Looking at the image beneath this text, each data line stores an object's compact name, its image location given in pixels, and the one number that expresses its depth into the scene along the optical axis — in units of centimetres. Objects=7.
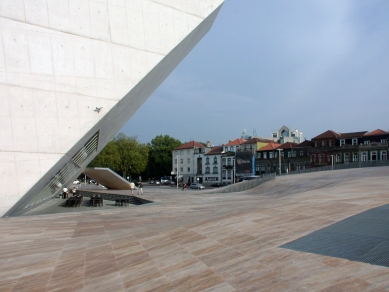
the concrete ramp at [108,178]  3809
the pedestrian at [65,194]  3022
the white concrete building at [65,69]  1380
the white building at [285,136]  8600
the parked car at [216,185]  6719
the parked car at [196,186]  5603
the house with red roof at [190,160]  8656
